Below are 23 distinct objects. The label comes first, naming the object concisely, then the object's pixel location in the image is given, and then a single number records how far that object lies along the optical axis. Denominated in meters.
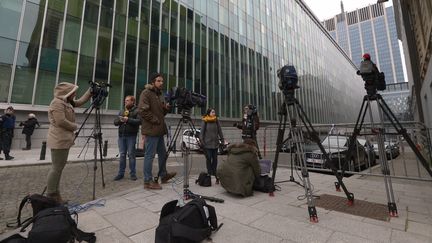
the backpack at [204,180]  5.14
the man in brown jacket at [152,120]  4.68
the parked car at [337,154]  6.52
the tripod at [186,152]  4.01
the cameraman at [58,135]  3.71
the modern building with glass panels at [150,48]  13.28
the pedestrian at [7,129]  9.09
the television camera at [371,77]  3.51
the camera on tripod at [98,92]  4.54
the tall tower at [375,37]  108.62
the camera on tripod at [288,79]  3.68
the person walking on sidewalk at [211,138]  5.94
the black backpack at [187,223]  2.29
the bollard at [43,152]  9.33
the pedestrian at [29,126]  11.64
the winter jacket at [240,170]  4.17
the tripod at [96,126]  4.54
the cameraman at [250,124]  8.04
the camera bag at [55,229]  2.11
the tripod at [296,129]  3.39
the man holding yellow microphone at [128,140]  5.85
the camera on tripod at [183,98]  4.51
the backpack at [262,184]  4.56
